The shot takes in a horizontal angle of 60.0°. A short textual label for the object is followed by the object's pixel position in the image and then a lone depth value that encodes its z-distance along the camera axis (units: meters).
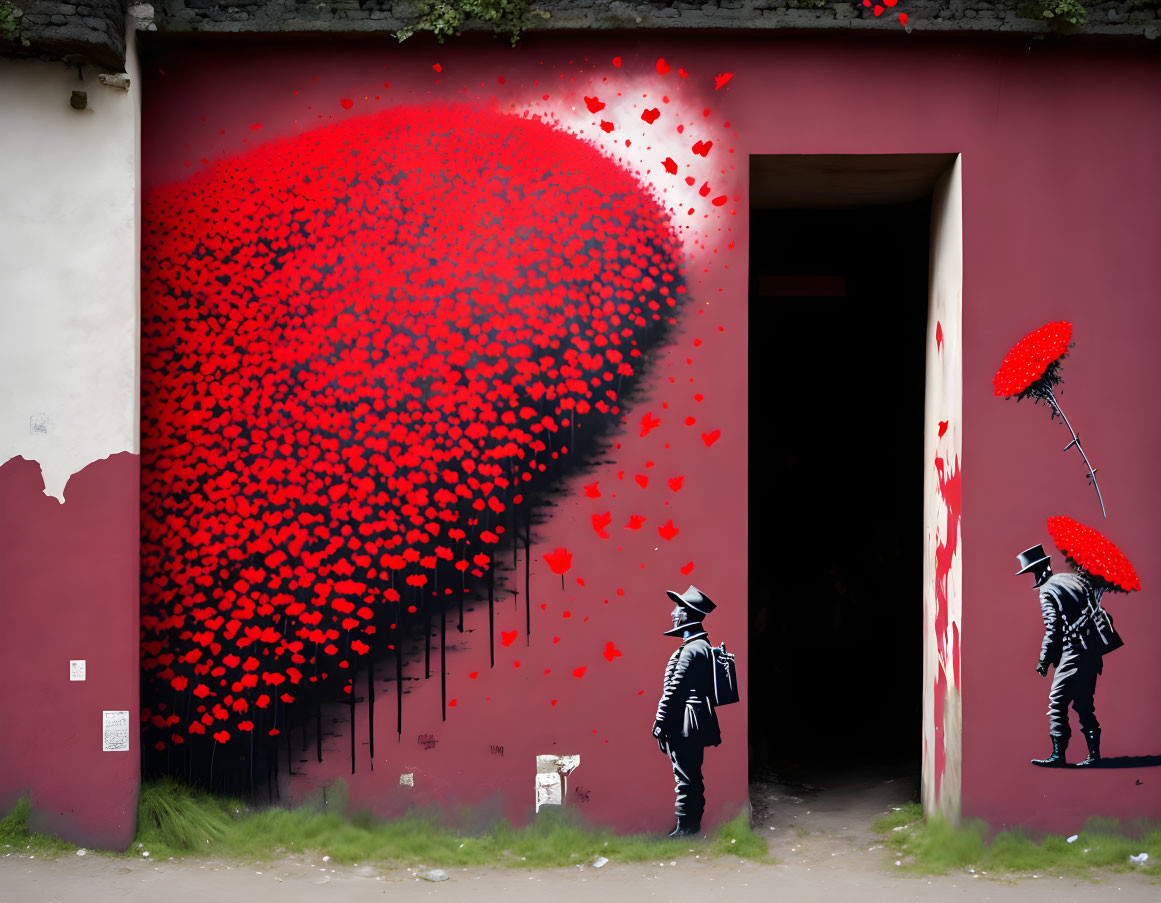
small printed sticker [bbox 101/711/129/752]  6.01
